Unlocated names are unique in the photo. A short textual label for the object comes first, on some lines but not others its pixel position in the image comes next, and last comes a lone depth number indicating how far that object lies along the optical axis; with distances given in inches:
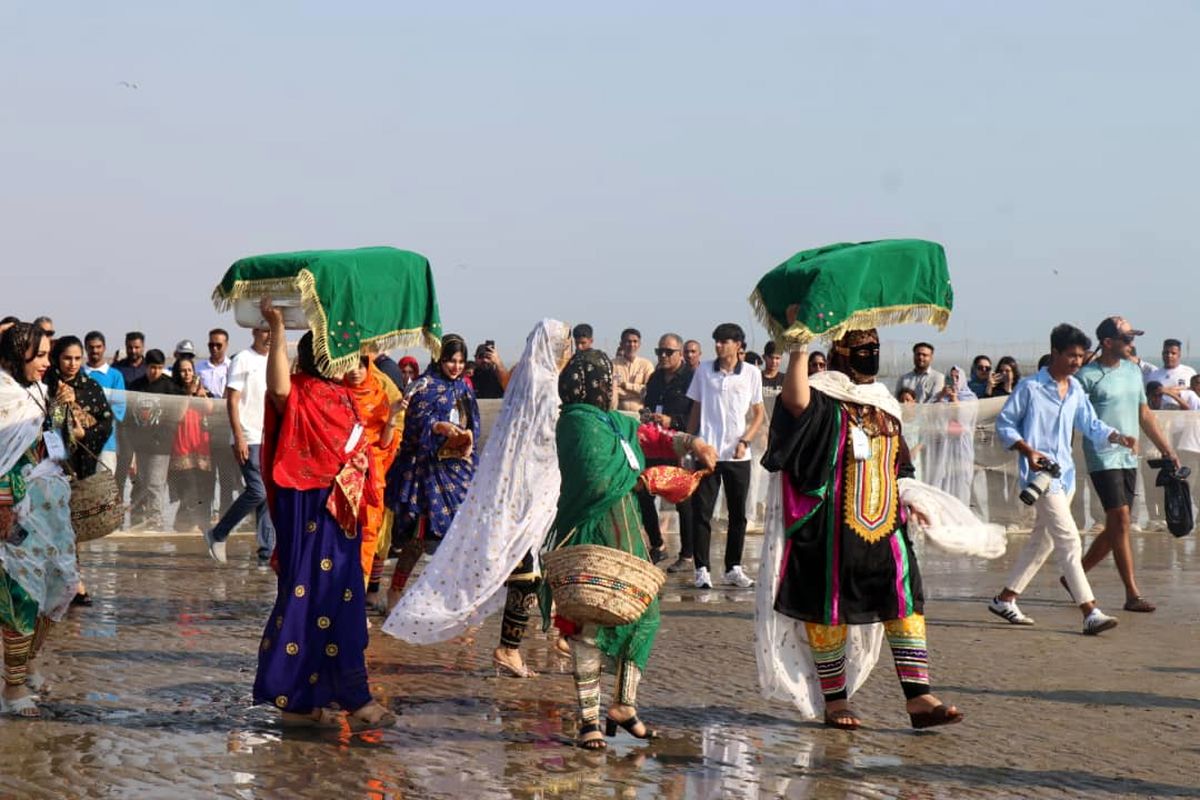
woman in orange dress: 338.3
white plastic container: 283.3
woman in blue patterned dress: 406.3
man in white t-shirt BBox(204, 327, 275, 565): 512.4
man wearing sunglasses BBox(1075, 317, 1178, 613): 446.0
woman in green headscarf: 264.1
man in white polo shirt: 504.7
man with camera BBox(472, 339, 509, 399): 697.6
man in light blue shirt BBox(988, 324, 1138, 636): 409.1
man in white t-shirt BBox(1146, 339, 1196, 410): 743.7
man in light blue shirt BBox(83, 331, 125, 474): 589.0
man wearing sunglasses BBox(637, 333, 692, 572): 613.6
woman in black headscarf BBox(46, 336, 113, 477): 311.6
